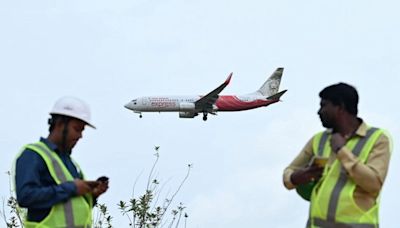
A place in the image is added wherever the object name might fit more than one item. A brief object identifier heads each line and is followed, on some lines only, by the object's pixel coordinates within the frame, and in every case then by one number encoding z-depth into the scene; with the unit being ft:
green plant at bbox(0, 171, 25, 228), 50.15
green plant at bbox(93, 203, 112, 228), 51.56
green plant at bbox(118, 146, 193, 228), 50.53
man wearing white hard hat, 27.66
